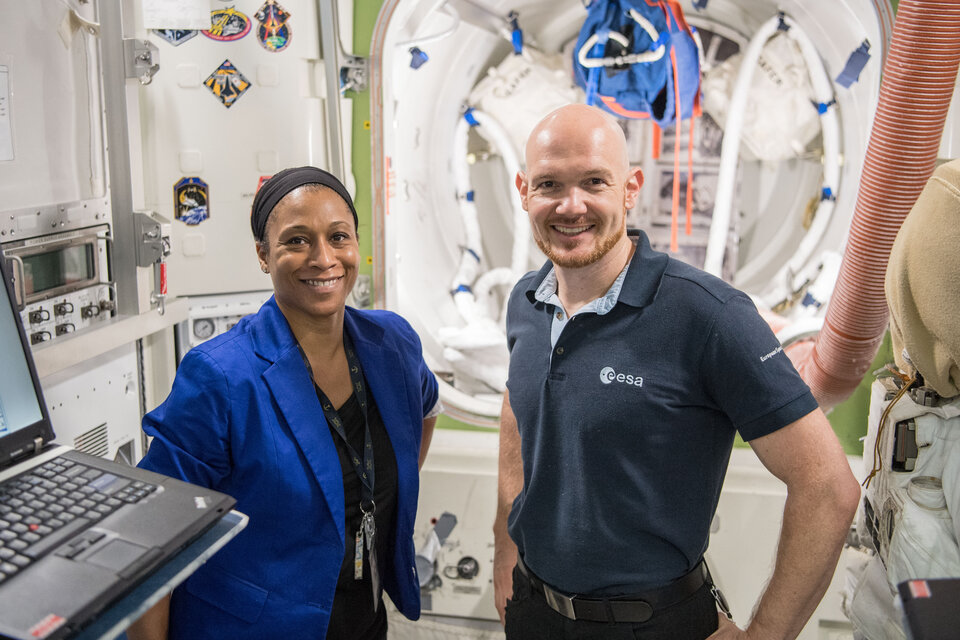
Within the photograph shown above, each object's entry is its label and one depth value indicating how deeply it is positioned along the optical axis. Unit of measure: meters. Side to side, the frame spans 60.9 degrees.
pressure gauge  2.80
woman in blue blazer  1.58
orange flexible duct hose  2.01
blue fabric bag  3.35
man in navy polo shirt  1.54
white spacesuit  1.49
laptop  1.05
